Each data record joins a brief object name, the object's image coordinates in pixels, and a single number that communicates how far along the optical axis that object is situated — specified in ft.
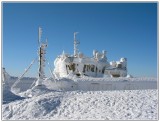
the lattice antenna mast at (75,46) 135.81
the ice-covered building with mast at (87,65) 124.98
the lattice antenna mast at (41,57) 76.42
